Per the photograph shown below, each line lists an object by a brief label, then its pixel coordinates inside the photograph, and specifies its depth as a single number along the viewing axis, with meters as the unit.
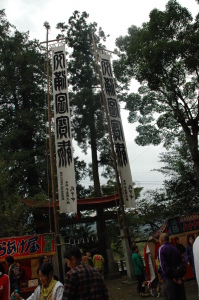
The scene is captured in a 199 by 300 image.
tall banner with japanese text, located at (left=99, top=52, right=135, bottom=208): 10.45
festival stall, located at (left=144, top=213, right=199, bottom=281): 8.73
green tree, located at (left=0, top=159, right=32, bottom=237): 10.77
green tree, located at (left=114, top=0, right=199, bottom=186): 13.00
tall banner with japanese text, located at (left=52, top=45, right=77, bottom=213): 9.34
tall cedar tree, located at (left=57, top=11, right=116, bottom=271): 18.14
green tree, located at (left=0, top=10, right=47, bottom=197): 15.46
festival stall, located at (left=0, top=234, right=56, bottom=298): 9.07
